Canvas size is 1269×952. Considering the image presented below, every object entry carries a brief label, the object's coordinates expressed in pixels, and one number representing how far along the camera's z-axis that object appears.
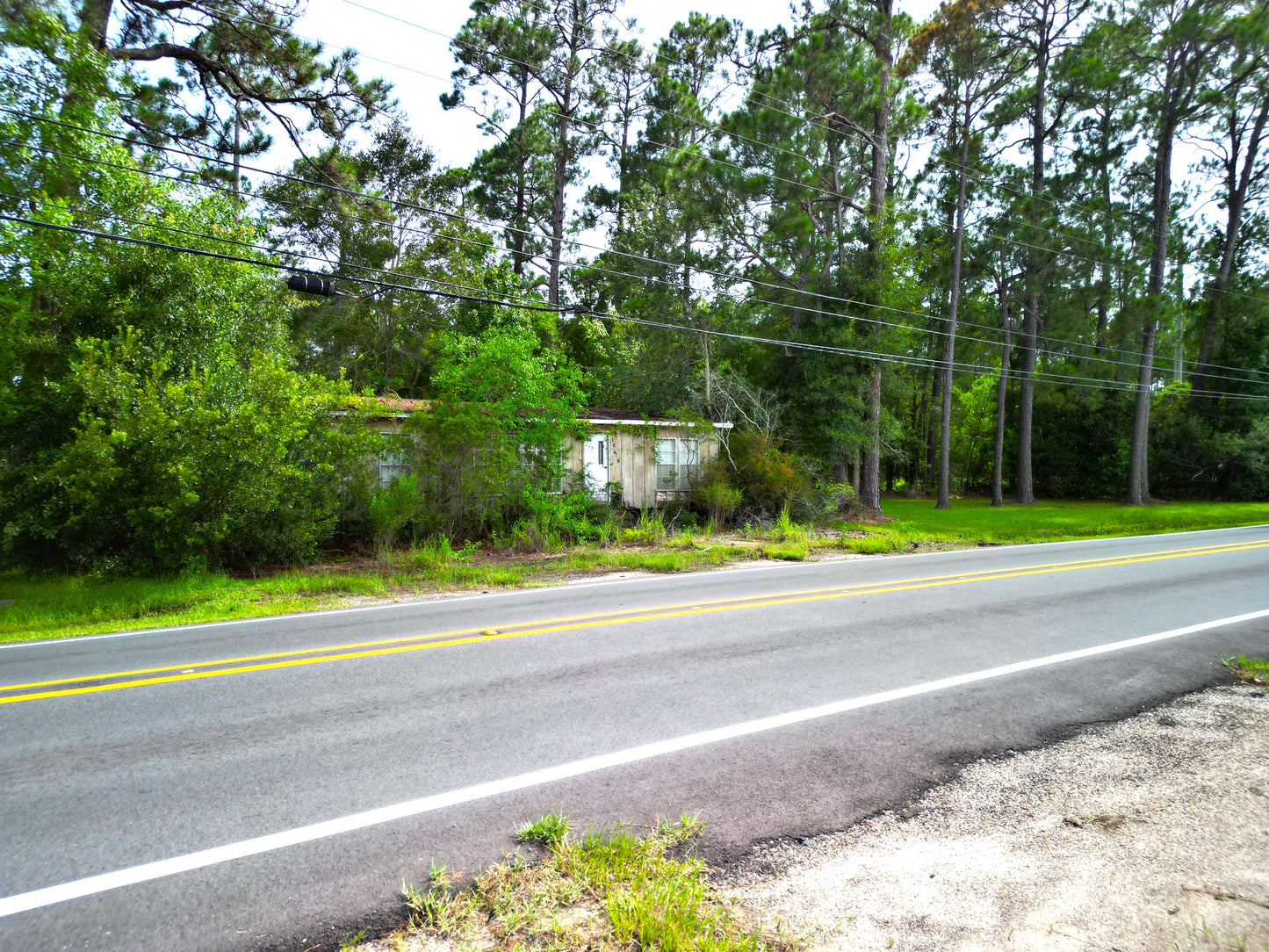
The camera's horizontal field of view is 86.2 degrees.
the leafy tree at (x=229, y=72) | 16.47
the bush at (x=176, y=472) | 10.19
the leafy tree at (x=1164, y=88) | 27.36
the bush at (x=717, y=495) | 18.17
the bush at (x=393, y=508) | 13.68
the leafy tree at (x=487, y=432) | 14.70
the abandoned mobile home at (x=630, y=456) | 15.98
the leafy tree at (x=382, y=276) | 25.70
